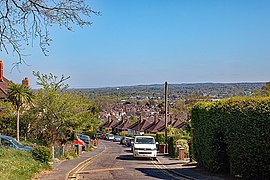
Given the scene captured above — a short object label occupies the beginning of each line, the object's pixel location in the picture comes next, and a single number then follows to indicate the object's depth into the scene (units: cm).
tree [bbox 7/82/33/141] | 3312
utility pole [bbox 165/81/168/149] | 4324
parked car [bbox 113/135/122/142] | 9052
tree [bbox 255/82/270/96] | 3084
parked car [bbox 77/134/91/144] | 5699
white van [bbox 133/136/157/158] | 3147
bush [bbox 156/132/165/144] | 5888
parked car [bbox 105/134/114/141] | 9454
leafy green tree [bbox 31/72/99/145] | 3681
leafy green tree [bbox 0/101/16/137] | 3734
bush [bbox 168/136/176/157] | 3659
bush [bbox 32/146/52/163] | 2191
